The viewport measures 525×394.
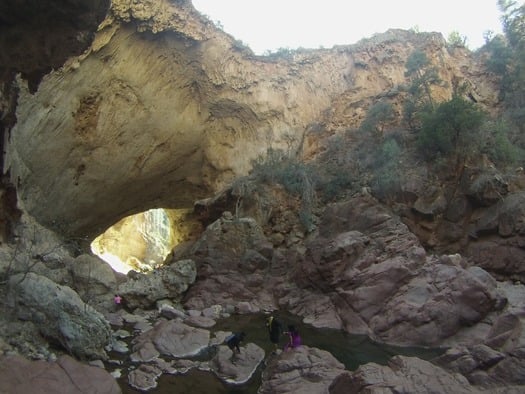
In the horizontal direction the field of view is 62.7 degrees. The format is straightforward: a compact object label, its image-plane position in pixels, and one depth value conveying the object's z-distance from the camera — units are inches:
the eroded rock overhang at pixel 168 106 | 603.2
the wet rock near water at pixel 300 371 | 299.7
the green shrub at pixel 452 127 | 667.9
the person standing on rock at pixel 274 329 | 402.0
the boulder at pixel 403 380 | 249.9
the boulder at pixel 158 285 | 581.3
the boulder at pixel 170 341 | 369.7
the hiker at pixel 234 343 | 365.1
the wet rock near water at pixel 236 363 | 330.5
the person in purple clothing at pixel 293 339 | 376.7
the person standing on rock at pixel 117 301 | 558.6
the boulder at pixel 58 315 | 328.2
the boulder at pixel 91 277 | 546.0
